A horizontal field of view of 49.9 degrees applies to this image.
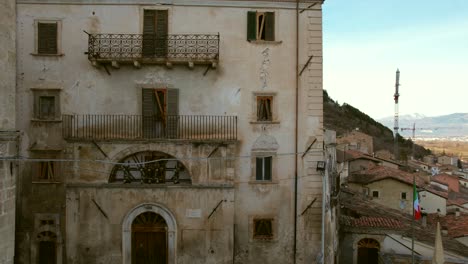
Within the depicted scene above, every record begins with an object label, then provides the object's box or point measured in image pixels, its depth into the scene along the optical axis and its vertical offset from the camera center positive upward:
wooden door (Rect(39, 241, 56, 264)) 21.22 -5.15
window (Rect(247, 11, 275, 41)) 21.23 +4.46
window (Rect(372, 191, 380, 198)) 43.84 -5.48
